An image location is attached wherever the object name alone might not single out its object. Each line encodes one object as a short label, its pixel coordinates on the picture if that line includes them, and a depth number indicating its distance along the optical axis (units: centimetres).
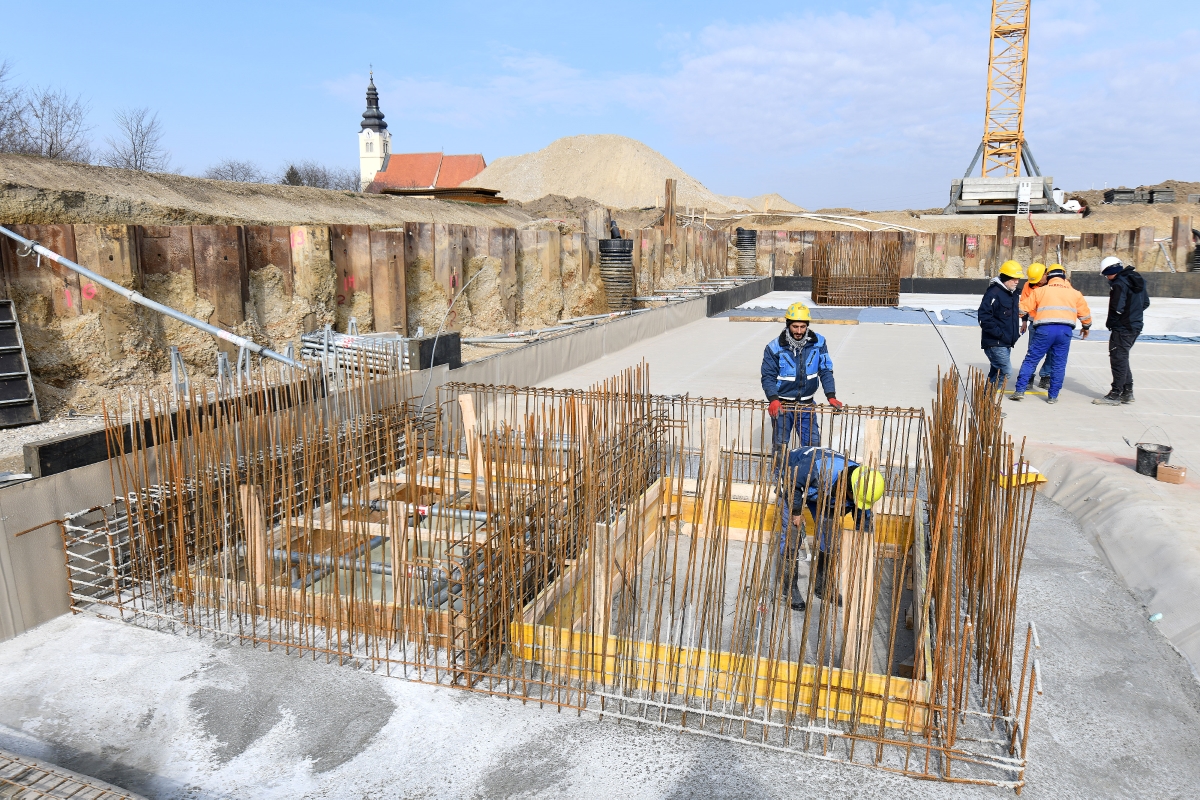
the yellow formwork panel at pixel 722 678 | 332
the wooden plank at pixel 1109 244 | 2716
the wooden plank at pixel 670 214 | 2198
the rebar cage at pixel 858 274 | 1930
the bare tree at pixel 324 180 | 7021
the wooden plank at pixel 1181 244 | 2722
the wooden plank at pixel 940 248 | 2852
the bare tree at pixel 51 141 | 2800
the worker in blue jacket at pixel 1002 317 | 820
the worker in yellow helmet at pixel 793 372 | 600
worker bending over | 400
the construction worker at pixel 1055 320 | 854
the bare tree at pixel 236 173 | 6197
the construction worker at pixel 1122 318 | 845
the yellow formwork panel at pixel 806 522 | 519
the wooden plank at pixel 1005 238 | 2719
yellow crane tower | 3894
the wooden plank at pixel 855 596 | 328
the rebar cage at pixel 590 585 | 330
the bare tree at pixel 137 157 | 3794
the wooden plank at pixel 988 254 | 2798
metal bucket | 611
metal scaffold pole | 670
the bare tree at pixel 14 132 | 2655
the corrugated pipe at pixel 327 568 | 393
